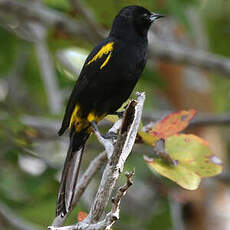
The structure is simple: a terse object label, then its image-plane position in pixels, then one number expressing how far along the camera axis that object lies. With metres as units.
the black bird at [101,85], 7.11
